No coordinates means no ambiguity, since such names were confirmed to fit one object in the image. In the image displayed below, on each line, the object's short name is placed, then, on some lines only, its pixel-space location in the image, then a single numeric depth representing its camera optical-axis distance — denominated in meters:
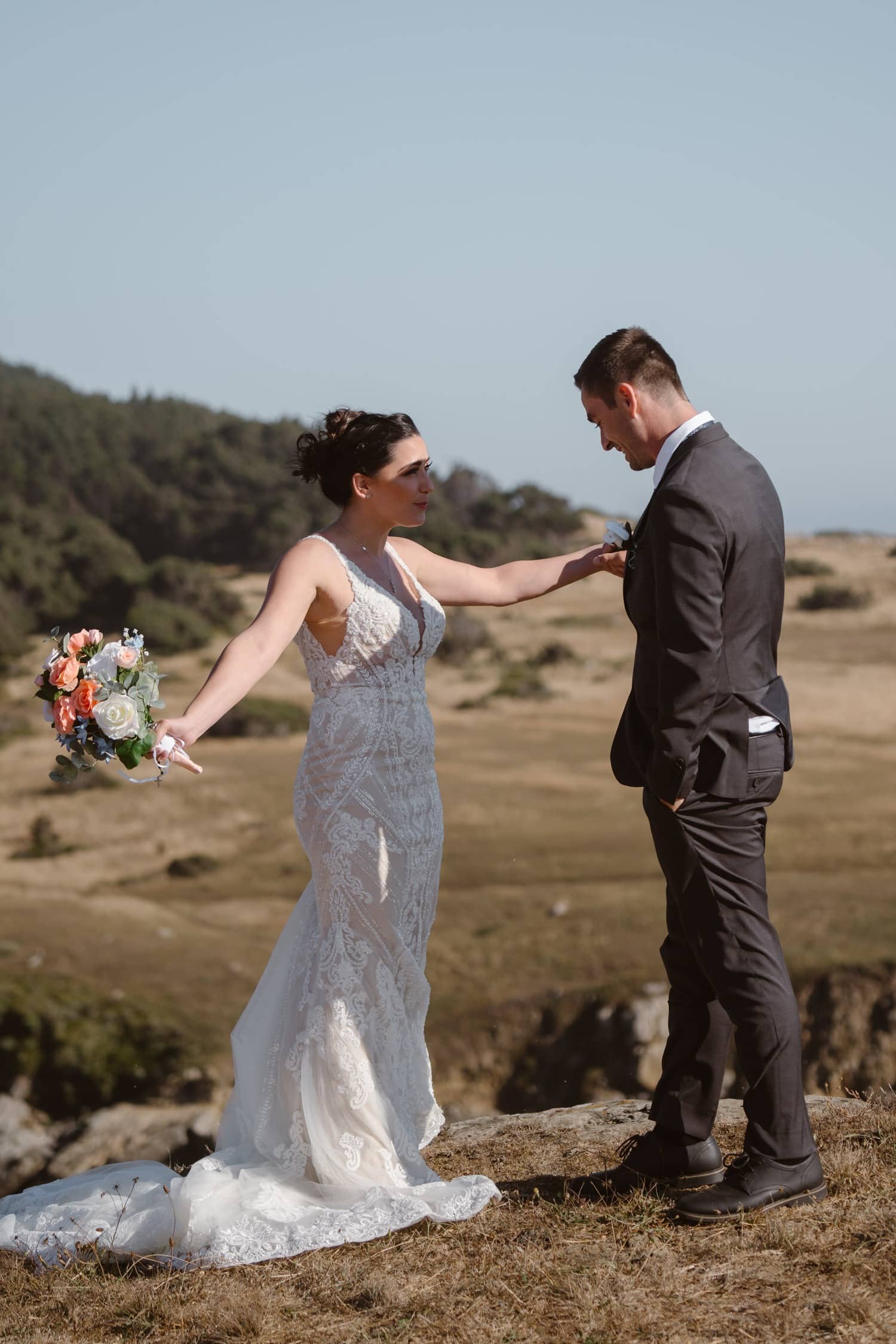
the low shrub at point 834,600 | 30.64
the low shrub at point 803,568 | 32.97
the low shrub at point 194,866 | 21.98
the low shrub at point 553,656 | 29.95
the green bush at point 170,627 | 32.97
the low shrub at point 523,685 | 28.05
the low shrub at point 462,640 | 31.06
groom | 3.73
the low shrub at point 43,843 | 23.59
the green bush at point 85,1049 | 16.19
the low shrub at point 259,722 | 27.30
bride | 4.34
